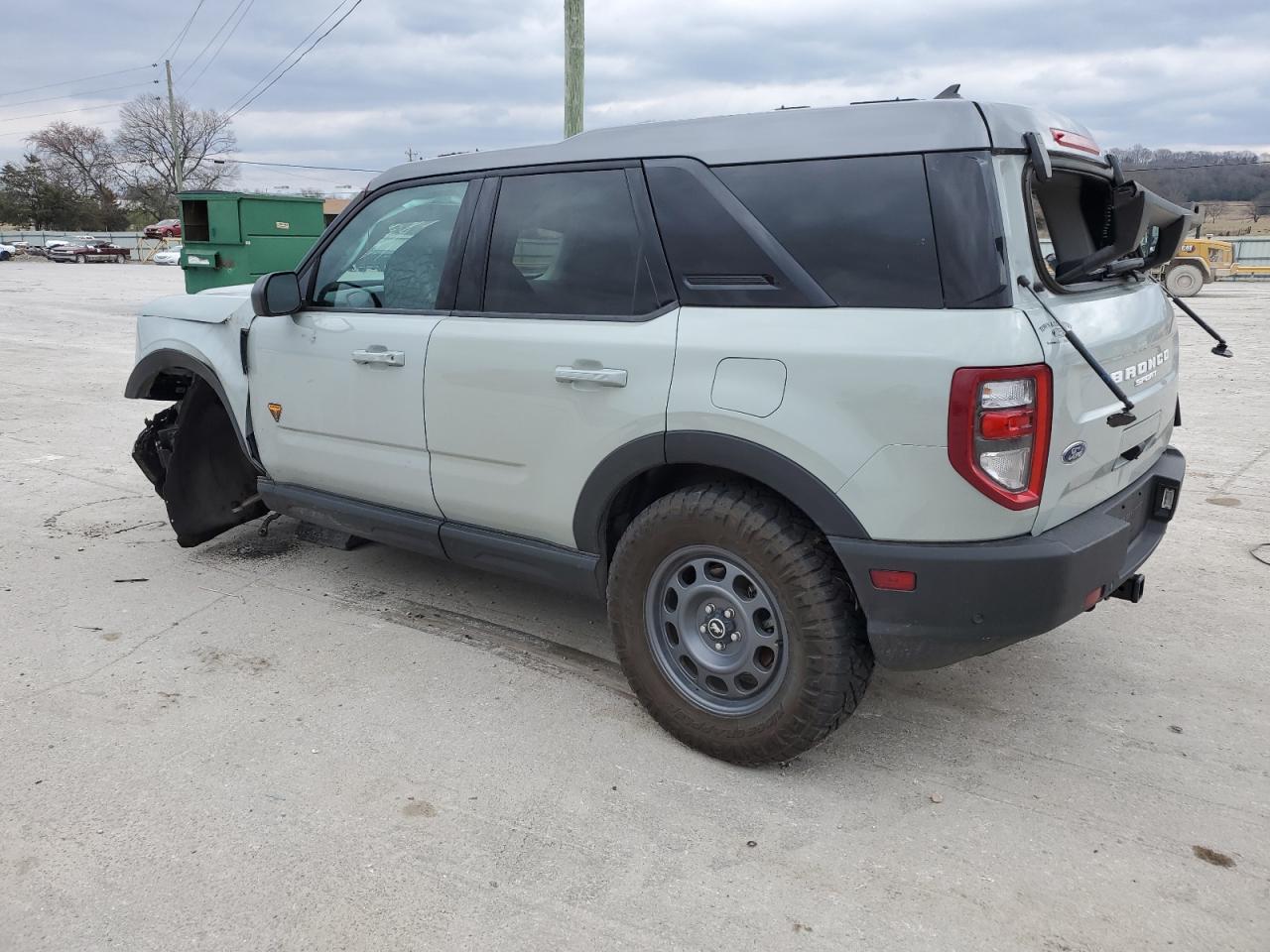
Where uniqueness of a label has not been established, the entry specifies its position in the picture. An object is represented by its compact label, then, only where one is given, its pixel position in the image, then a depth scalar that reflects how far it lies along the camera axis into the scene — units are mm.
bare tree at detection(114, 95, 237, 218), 71188
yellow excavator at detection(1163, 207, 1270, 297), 24906
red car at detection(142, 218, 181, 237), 56781
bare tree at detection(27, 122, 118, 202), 74250
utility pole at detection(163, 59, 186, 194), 57406
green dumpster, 14875
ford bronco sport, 2578
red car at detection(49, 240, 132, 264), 51750
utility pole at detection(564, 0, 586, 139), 11430
